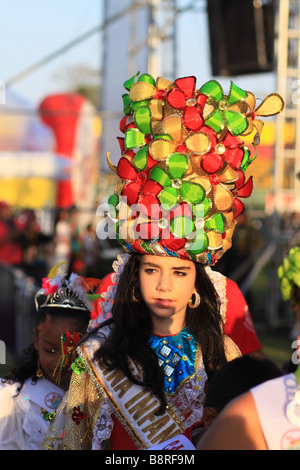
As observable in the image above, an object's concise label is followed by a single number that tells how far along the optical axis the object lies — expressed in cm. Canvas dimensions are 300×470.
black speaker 942
